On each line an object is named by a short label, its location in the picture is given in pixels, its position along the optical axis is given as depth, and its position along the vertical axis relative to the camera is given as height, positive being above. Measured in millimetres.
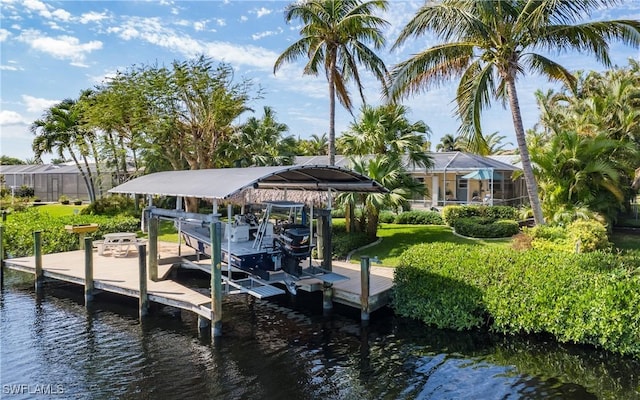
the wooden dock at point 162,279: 10750 -2456
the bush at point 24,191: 42262 +214
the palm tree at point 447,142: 61788 +7315
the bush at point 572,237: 12500 -1348
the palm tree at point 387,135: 16875 +2312
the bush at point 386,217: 22438 -1263
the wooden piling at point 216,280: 9438 -1900
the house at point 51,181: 42406 +1279
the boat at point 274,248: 10164 -1325
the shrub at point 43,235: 16875 -1683
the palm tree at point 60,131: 32062 +4677
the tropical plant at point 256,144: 22819 +2648
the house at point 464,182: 26234 +742
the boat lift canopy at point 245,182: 9375 +303
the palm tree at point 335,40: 17250 +6391
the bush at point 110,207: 25750 -843
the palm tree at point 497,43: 12281 +4641
